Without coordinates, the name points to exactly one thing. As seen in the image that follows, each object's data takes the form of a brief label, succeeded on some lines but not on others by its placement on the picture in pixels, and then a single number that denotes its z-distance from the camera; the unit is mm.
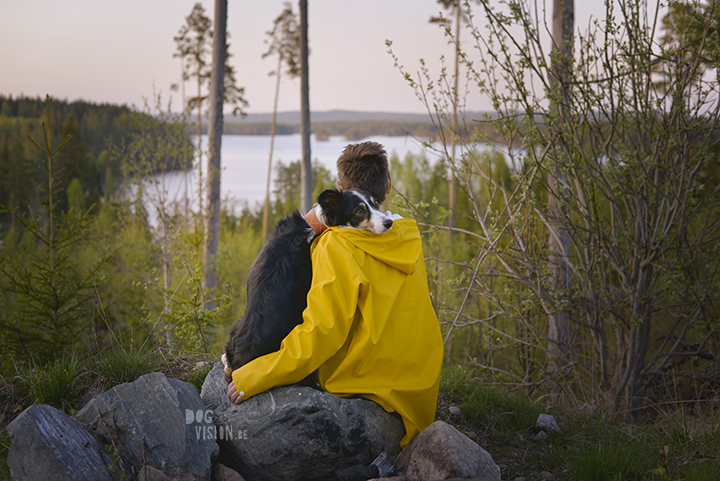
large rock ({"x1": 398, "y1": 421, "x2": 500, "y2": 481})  2316
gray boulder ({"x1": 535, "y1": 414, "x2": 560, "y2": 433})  3422
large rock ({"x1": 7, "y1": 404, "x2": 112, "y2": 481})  2084
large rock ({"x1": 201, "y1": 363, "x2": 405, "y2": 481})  2309
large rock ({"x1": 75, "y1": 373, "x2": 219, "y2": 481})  2318
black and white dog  2279
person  2133
